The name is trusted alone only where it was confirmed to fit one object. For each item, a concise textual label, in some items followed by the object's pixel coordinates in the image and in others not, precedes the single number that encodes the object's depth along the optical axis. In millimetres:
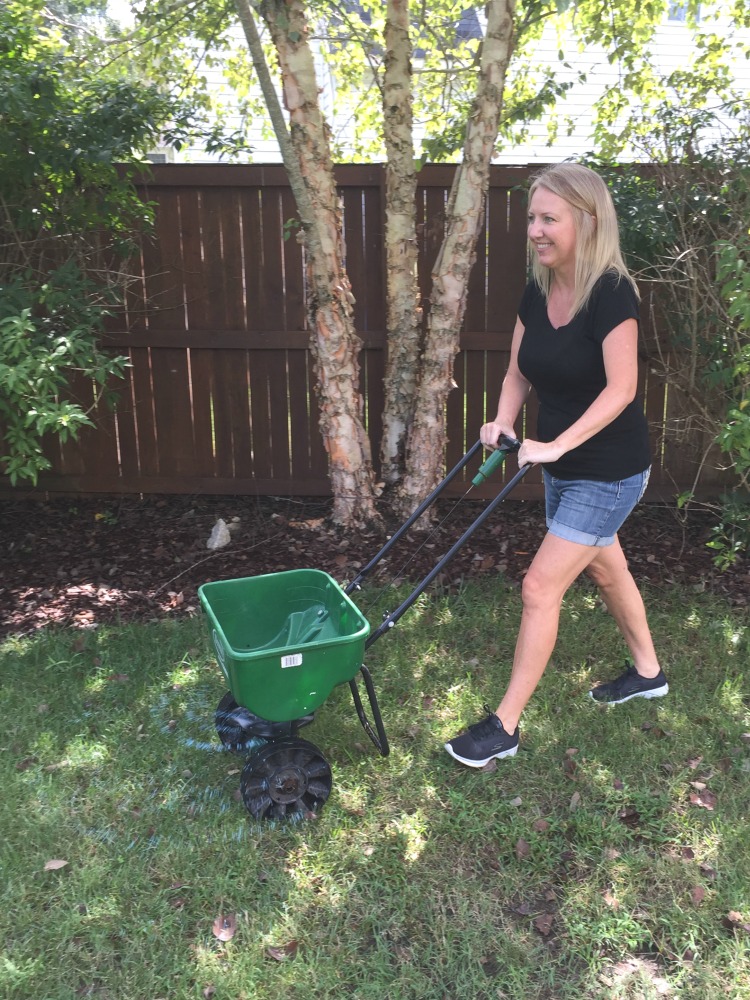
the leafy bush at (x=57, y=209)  3760
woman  2783
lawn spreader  2682
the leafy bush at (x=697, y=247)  4375
